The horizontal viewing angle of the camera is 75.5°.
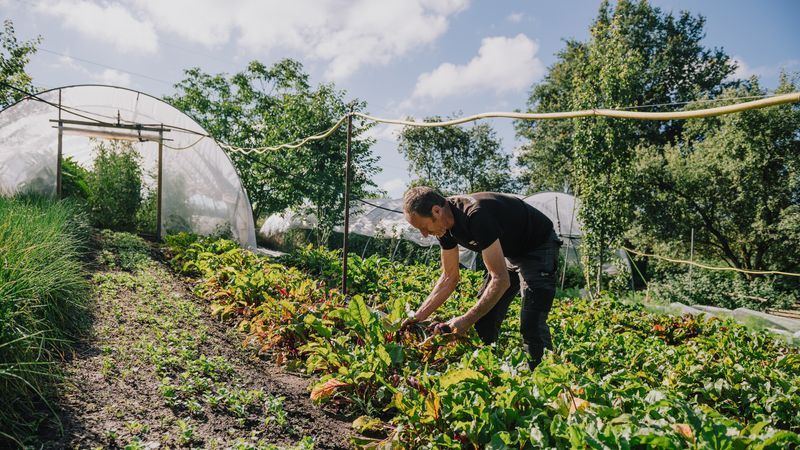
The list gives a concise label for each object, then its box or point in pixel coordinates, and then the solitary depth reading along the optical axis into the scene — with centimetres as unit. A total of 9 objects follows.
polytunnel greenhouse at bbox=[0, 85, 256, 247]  1005
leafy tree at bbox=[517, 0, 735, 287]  2467
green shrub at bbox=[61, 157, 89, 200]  1016
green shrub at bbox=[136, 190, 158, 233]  1080
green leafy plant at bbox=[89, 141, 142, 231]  1040
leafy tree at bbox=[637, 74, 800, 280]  1605
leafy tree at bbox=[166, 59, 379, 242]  1689
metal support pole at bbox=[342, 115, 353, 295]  555
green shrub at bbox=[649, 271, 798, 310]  1416
